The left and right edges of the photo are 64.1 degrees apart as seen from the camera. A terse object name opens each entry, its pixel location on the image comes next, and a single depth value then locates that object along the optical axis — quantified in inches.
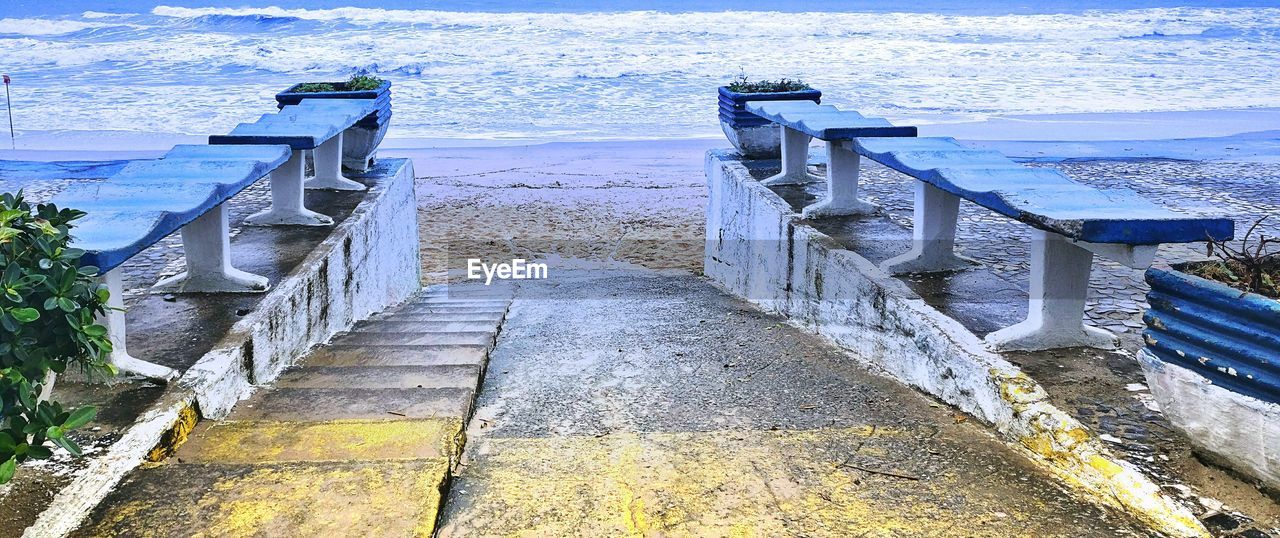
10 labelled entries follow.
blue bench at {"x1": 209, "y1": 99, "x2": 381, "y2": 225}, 242.8
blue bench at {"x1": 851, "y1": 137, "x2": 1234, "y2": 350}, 135.9
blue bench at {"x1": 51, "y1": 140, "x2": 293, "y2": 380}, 135.7
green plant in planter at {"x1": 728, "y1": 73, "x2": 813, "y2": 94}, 380.8
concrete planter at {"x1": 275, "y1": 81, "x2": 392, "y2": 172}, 344.2
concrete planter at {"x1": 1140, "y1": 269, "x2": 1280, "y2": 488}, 102.3
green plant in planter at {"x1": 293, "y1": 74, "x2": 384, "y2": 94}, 369.1
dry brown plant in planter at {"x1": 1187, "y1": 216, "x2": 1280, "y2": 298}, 106.1
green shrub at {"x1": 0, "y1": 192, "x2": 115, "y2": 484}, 86.6
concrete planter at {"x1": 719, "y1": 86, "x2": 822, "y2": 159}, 365.4
